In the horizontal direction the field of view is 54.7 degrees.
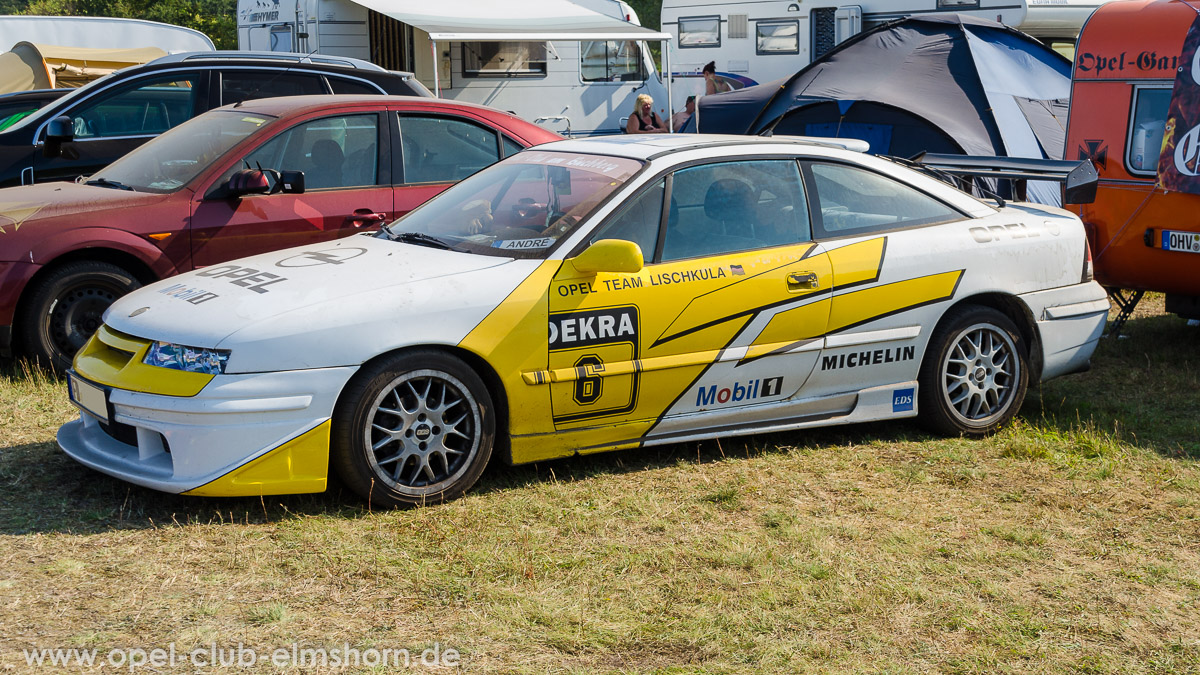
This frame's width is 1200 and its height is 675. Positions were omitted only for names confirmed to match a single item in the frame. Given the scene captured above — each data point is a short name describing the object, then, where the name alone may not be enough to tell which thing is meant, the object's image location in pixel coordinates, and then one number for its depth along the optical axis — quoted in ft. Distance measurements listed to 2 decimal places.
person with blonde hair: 47.29
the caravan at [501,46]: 46.98
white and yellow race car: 13.99
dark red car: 20.44
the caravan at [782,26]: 44.83
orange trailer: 23.44
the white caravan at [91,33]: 53.57
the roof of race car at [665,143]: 17.29
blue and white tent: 34.83
